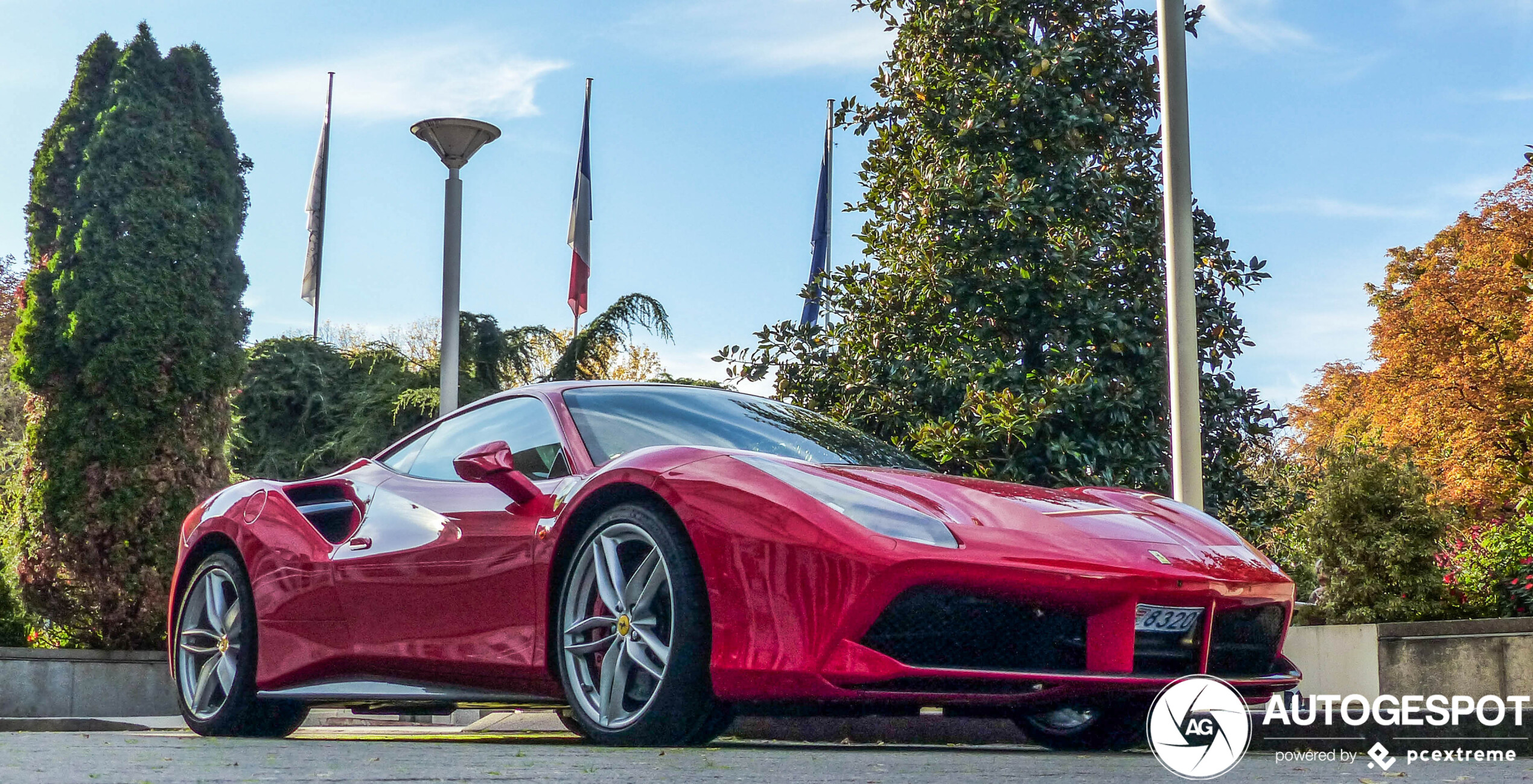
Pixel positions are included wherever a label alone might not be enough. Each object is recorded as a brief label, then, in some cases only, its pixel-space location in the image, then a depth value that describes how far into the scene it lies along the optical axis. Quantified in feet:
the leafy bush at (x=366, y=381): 56.80
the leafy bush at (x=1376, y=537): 34.22
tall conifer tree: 38.27
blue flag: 74.18
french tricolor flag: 69.41
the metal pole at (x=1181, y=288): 25.35
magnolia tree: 29.53
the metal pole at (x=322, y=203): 106.61
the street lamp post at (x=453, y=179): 35.78
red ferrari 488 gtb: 12.10
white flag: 103.22
